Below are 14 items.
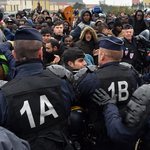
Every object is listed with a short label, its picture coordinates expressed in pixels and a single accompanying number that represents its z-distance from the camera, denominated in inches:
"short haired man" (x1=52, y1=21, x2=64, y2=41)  209.0
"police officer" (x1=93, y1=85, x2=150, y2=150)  57.7
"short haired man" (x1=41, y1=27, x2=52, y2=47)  171.3
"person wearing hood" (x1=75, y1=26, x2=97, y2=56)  178.2
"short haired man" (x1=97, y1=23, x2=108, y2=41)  225.1
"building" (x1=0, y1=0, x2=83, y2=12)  2448.3
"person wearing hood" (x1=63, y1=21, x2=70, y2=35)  279.6
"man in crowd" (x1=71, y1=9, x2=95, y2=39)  240.3
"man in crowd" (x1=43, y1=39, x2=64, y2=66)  136.5
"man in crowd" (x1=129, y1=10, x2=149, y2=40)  315.6
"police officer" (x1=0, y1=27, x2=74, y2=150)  57.1
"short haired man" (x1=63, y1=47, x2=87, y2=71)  110.3
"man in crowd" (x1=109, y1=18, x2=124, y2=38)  244.5
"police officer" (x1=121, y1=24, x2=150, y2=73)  190.5
